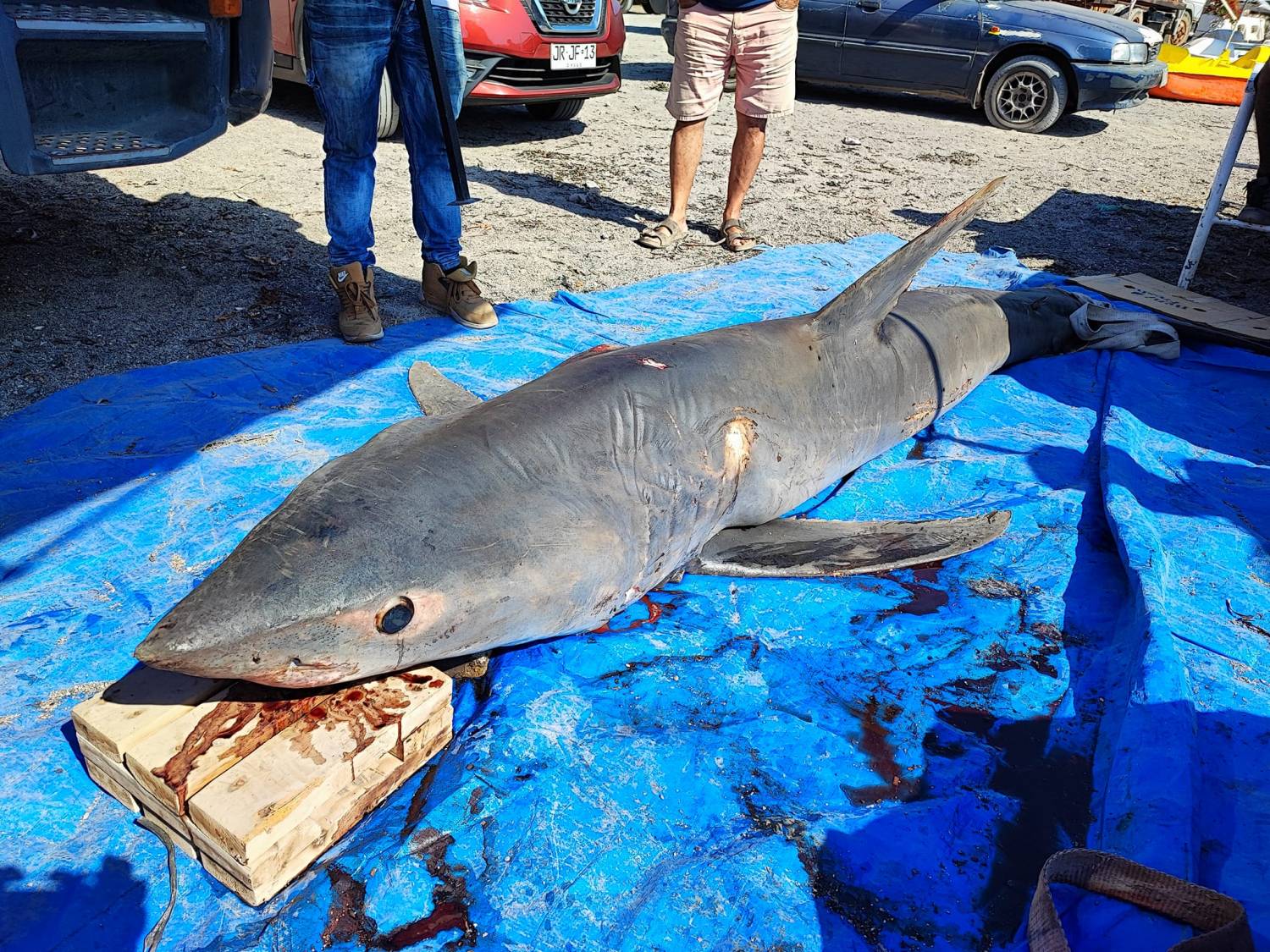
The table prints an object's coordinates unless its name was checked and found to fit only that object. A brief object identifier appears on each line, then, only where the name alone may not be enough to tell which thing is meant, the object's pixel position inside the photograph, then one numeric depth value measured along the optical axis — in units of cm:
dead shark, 200
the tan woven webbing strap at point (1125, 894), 183
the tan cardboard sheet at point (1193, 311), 499
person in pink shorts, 593
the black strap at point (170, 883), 187
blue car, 1029
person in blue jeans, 415
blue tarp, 199
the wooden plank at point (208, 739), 196
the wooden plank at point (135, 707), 204
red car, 759
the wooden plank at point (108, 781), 210
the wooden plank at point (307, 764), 189
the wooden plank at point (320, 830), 191
